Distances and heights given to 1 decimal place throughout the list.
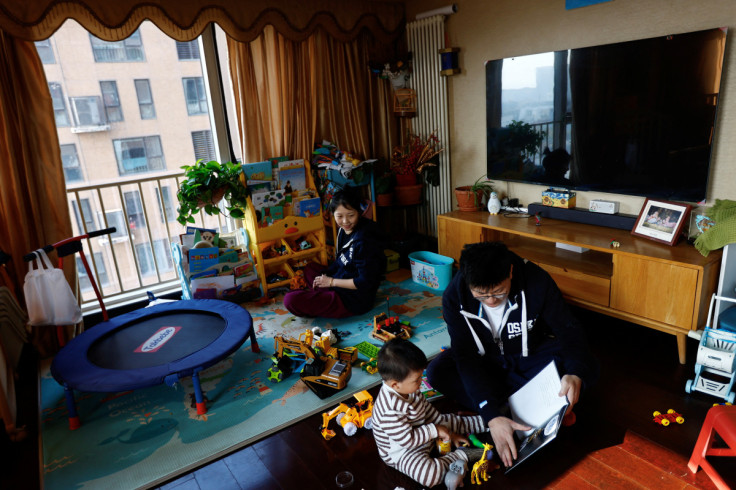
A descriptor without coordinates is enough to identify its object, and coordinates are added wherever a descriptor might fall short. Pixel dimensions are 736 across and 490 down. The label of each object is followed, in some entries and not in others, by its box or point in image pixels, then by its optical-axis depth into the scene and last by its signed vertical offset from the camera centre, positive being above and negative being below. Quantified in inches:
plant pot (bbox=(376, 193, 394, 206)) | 165.9 -22.5
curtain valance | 114.5 +35.5
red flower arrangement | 165.5 -8.8
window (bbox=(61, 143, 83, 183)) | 143.5 -1.5
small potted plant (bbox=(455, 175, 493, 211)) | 150.9 -21.4
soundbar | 119.8 -26.0
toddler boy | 68.4 -42.4
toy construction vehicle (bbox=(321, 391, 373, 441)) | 82.8 -48.3
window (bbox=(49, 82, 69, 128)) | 138.3 +15.8
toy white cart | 84.3 -44.3
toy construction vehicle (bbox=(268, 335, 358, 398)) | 95.0 -46.1
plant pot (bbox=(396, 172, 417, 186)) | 166.2 -16.3
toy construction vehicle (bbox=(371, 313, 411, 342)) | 114.5 -46.7
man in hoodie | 70.8 -35.7
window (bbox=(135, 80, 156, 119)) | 157.5 +17.3
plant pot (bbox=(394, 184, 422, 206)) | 165.2 -21.5
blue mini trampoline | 88.0 -39.3
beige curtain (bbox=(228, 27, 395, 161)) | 149.3 +13.9
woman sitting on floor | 123.6 -36.5
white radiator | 159.6 +11.9
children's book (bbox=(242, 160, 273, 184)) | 143.8 -8.3
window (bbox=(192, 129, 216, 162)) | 155.9 +0.7
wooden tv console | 95.7 -35.2
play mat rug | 79.7 -50.1
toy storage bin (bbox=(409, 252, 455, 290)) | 141.4 -41.1
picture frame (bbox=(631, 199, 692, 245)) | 105.8 -24.7
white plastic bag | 104.7 -29.3
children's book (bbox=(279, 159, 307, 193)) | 149.9 -11.0
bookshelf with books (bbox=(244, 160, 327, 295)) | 144.5 -26.4
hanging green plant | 134.1 -11.7
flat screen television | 103.2 -0.2
